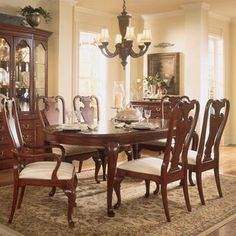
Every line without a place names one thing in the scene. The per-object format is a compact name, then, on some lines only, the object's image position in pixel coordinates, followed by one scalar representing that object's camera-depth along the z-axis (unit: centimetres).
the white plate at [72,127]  327
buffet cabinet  628
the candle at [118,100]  386
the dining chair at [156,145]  421
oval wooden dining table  306
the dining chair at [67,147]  389
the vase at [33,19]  536
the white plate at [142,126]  342
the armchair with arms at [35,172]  289
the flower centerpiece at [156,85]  695
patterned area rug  283
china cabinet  503
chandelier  393
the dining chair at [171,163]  301
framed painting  687
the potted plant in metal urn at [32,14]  536
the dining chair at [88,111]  445
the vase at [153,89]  698
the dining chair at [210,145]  346
